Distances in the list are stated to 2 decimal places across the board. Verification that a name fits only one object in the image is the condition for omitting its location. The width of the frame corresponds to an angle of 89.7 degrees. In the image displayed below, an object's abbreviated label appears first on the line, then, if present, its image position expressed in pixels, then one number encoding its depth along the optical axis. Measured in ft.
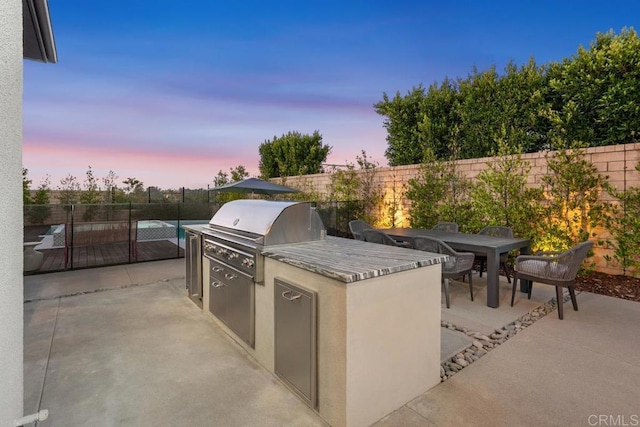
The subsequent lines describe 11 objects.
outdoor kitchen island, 5.80
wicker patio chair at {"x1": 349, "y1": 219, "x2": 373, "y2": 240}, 18.81
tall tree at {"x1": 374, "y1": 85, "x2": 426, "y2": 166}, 26.99
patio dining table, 12.29
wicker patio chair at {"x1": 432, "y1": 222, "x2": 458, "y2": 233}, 18.65
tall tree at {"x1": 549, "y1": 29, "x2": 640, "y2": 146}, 16.26
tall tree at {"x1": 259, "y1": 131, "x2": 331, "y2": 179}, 43.86
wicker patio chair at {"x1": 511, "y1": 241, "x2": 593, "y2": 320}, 11.05
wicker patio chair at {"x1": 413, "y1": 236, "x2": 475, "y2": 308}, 12.39
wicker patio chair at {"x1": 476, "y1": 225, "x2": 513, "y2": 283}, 16.01
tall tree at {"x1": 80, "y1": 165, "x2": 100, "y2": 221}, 30.71
